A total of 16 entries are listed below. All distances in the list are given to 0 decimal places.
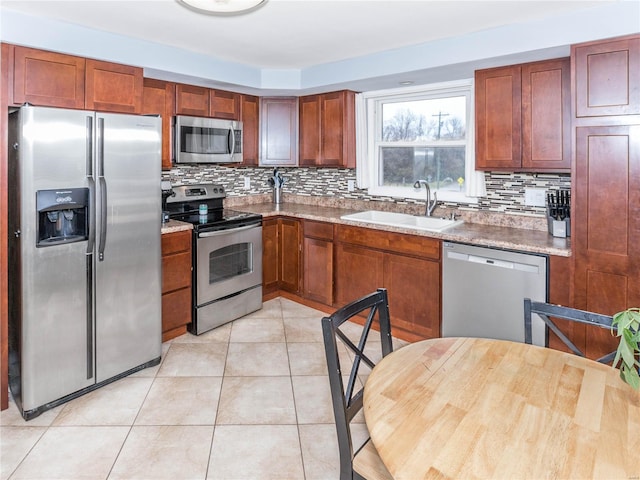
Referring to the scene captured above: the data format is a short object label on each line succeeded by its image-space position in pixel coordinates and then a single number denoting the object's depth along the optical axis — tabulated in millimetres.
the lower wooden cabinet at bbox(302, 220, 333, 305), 3898
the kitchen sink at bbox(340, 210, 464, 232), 3539
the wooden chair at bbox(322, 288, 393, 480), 1351
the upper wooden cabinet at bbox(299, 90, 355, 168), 4082
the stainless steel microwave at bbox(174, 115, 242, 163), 3648
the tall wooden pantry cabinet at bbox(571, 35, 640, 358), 2361
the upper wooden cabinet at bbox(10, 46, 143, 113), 2504
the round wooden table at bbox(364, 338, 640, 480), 980
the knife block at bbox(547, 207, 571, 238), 2906
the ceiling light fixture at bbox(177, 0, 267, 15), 1965
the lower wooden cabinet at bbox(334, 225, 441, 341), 3215
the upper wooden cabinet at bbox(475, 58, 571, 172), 2781
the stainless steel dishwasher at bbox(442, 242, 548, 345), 2723
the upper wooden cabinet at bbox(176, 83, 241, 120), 3658
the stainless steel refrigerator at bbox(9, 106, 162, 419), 2291
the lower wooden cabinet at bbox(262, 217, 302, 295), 4145
